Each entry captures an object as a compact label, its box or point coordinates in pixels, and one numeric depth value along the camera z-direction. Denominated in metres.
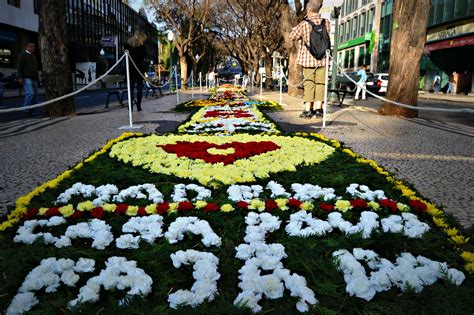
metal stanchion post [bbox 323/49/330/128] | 8.55
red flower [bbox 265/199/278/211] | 3.26
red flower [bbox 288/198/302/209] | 3.31
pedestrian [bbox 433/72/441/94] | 33.98
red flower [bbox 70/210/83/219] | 3.06
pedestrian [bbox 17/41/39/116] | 11.70
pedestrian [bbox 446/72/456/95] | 32.46
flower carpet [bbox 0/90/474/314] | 2.01
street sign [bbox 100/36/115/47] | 44.00
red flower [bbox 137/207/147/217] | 3.16
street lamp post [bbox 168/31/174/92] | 29.39
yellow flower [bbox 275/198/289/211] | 3.26
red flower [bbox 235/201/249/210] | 3.27
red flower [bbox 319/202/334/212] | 3.21
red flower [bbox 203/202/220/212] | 3.17
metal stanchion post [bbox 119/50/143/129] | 8.45
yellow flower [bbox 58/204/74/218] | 3.08
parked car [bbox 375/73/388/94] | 26.52
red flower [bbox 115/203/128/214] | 3.18
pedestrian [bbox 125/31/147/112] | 11.65
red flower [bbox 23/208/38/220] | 3.01
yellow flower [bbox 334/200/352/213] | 3.26
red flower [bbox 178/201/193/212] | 3.22
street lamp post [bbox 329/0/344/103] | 14.41
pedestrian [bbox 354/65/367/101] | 21.86
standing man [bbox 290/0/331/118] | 9.17
